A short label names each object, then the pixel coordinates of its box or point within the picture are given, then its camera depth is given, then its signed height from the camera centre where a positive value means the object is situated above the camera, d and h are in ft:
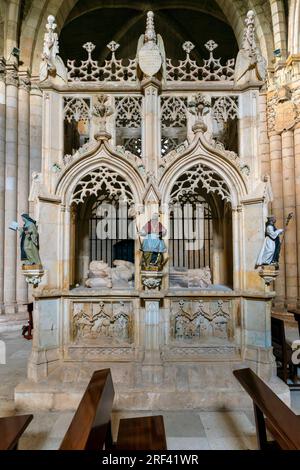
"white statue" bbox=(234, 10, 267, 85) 14.57 +9.59
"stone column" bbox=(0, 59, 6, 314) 25.35 +8.32
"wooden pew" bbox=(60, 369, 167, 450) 6.17 -3.97
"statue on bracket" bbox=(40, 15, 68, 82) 14.55 +9.81
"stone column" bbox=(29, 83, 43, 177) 27.25 +11.83
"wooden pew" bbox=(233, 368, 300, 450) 6.44 -4.05
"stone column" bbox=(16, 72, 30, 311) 26.55 +9.84
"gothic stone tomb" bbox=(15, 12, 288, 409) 13.76 +1.73
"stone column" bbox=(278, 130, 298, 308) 25.11 +3.66
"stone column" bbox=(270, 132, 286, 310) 25.76 +5.14
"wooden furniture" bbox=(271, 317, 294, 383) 13.70 -4.81
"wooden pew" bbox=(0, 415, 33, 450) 6.40 -4.19
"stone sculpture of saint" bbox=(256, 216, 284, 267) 13.30 +0.21
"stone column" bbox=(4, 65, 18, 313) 25.50 +5.99
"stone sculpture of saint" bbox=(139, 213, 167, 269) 13.16 +0.37
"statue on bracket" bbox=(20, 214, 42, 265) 13.29 +0.41
